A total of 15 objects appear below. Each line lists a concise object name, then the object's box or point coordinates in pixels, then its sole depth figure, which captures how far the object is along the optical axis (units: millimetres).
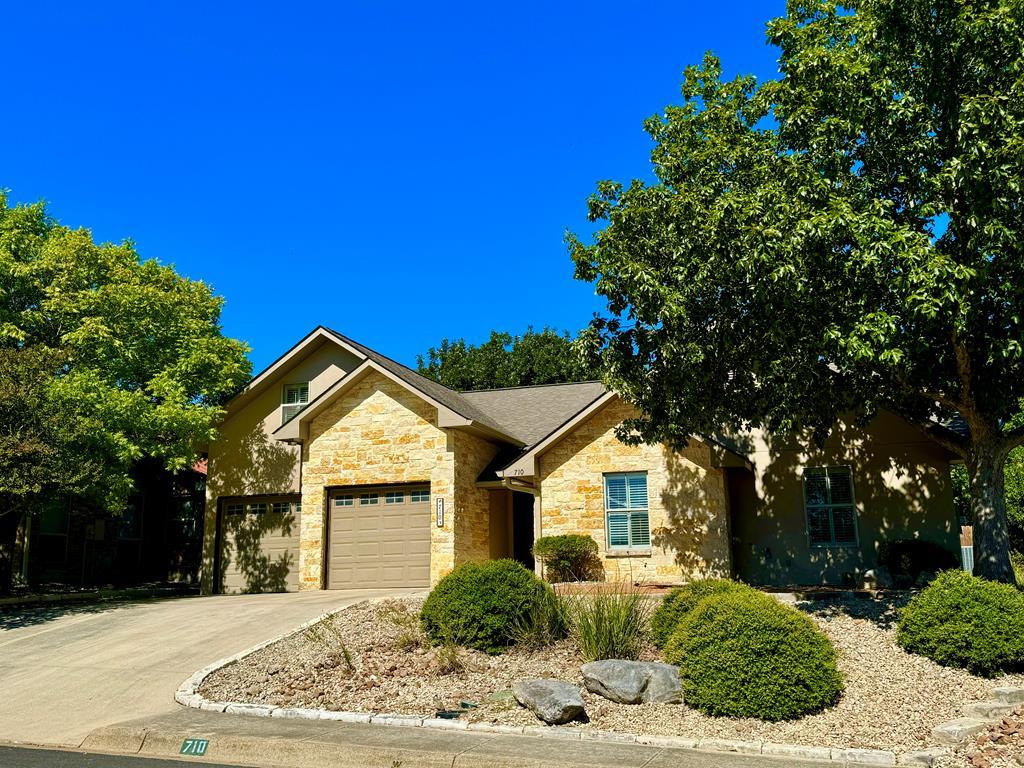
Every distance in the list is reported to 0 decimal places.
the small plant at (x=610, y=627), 11148
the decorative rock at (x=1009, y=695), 9172
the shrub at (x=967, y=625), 10172
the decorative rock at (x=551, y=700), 9000
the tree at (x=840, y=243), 11094
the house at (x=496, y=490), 18297
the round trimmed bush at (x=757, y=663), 8883
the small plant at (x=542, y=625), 12016
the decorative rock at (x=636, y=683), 9641
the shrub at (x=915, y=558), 16778
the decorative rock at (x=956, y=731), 7941
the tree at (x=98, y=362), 17484
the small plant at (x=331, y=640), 11726
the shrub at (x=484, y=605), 12094
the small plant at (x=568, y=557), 18578
